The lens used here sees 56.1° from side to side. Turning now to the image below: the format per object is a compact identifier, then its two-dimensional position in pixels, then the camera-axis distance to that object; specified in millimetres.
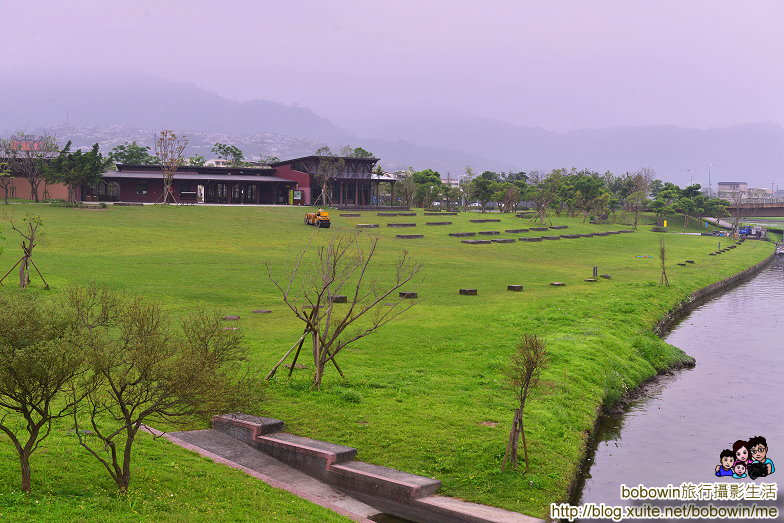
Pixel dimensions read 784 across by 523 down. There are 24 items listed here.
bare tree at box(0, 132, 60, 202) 100500
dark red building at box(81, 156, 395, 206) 112312
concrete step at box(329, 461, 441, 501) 19328
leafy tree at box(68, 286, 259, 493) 15953
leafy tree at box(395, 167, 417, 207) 136875
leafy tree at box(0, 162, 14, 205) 97188
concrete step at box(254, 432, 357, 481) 21022
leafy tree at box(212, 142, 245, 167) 160875
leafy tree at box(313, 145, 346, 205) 114562
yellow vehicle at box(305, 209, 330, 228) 83031
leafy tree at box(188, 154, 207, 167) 142250
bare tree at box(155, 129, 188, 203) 106750
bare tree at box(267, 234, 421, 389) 27141
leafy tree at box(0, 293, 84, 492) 14594
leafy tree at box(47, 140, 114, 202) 95938
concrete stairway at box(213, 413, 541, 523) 18578
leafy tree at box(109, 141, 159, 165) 140625
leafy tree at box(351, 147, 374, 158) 144000
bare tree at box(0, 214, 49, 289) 42656
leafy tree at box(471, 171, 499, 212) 138750
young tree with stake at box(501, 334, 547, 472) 20688
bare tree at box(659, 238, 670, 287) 61700
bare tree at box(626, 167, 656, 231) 144750
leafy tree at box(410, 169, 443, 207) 139500
